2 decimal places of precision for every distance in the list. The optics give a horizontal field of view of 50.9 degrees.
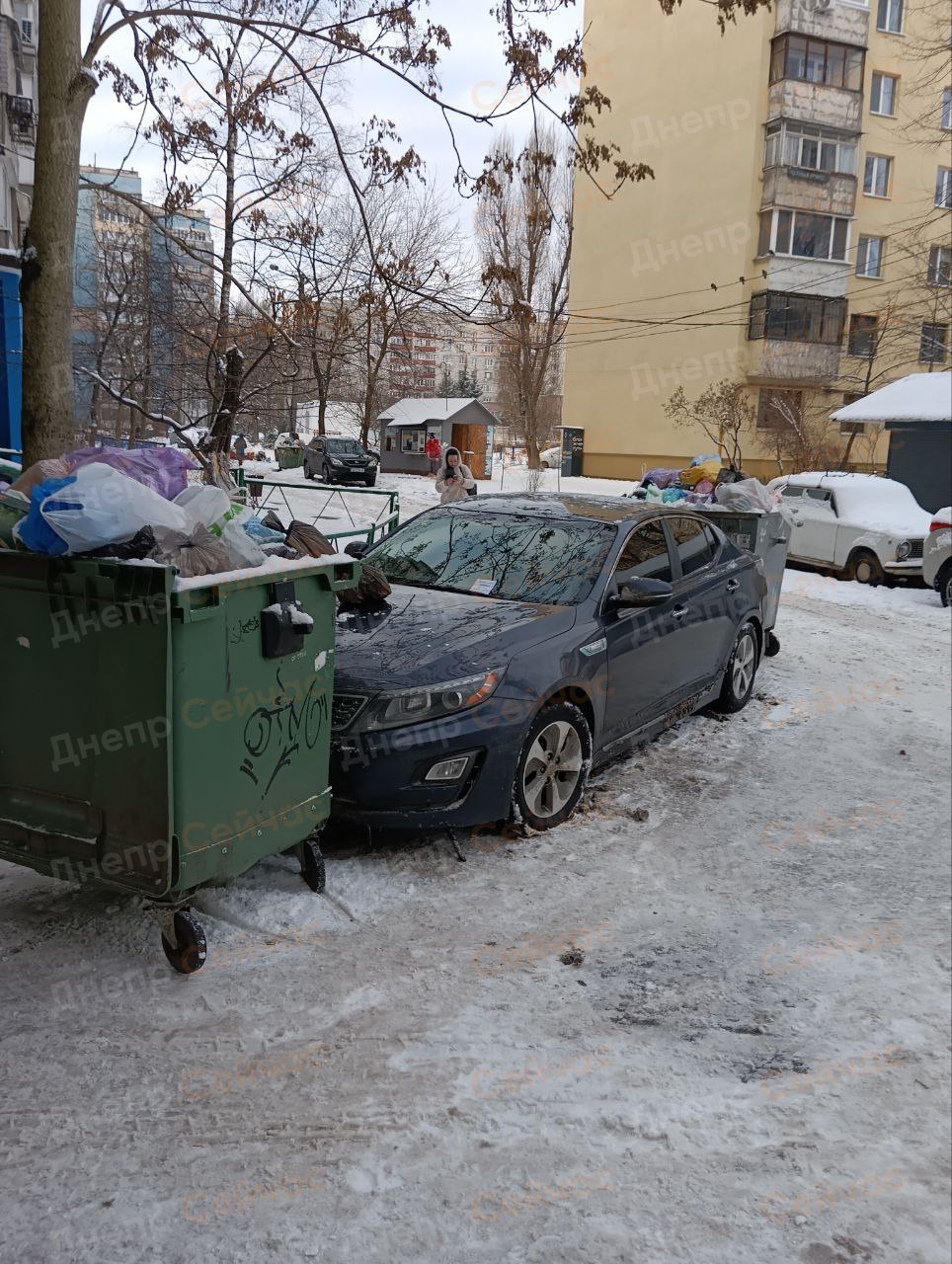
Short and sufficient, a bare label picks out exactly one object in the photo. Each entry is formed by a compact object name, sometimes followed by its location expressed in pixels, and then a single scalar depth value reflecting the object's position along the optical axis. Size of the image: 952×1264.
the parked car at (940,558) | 12.60
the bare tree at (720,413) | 31.75
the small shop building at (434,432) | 38.25
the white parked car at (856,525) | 13.82
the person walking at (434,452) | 36.53
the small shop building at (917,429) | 20.20
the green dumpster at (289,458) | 43.75
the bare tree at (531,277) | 37.72
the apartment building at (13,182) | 13.77
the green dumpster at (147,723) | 3.18
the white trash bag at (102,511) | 3.13
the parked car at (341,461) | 31.58
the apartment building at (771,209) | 34.12
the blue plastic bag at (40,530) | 3.20
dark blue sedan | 4.27
